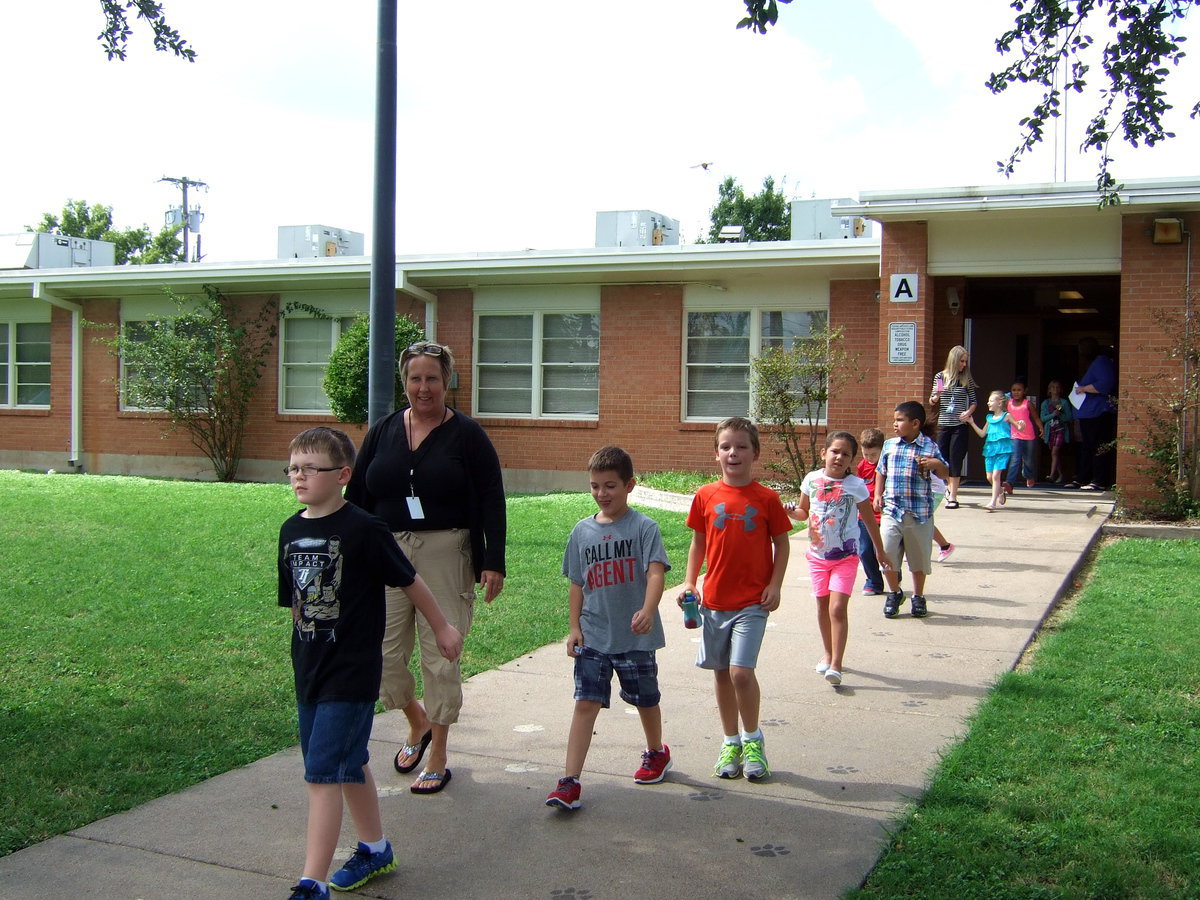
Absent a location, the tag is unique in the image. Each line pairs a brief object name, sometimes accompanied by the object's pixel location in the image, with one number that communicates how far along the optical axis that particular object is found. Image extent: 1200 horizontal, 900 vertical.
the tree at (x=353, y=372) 17.53
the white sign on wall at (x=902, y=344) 13.95
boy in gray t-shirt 4.60
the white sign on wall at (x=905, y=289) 13.97
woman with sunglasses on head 4.71
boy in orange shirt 4.92
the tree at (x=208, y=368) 19.55
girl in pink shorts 6.37
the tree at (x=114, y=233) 57.81
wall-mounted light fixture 12.72
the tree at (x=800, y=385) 14.67
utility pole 61.28
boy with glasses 3.68
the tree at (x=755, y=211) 55.44
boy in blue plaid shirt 7.96
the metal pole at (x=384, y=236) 7.48
